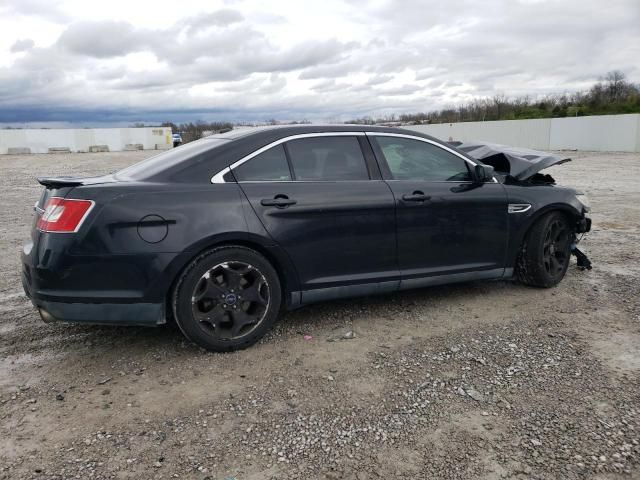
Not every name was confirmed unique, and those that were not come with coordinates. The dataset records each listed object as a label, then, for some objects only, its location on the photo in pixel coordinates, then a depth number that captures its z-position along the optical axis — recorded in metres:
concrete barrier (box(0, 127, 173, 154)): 53.91
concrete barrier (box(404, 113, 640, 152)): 29.48
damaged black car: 3.45
